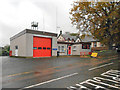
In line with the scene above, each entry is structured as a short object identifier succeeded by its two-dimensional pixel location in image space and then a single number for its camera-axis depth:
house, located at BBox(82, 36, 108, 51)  31.39
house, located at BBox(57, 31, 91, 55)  22.08
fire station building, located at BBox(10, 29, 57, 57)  14.57
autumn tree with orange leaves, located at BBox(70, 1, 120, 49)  15.64
